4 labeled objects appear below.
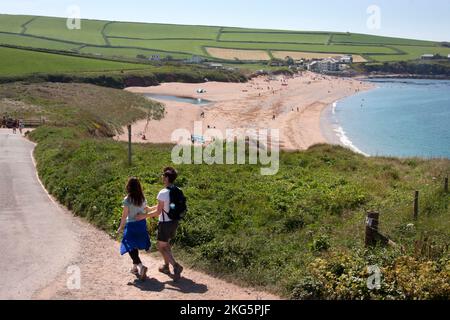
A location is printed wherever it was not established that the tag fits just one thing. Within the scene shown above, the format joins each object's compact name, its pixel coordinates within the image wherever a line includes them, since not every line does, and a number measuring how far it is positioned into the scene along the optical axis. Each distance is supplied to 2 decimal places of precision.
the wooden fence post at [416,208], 12.41
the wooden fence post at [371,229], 10.16
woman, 9.09
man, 8.91
